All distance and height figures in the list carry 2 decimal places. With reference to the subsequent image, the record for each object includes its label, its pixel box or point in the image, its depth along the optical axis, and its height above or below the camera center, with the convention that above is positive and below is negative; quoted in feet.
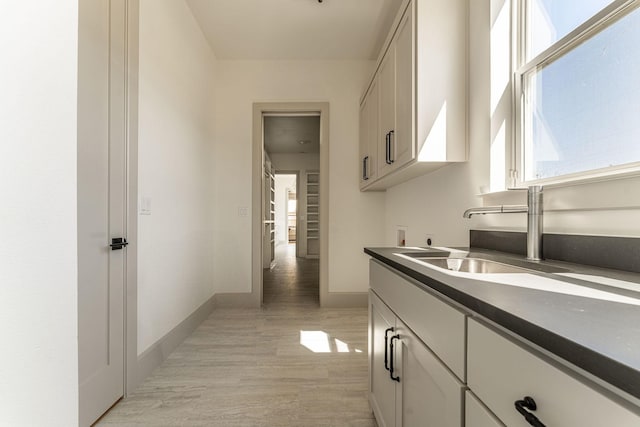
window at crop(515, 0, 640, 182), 2.97 +1.59
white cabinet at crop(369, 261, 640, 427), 1.20 -1.00
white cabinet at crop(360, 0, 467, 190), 4.97 +2.43
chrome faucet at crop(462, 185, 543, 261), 3.45 -0.10
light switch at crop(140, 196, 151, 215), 5.76 +0.21
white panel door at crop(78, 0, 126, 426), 4.27 +0.21
